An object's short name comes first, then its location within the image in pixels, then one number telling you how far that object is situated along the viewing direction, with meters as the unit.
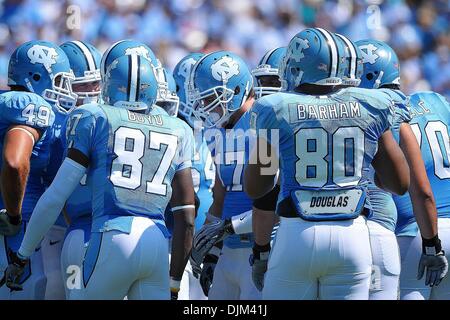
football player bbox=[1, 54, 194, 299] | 9.81
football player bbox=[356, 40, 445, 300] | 10.85
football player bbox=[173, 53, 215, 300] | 13.44
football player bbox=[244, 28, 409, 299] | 9.55
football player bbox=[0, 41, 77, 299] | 11.02
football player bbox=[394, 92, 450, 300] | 12.03
